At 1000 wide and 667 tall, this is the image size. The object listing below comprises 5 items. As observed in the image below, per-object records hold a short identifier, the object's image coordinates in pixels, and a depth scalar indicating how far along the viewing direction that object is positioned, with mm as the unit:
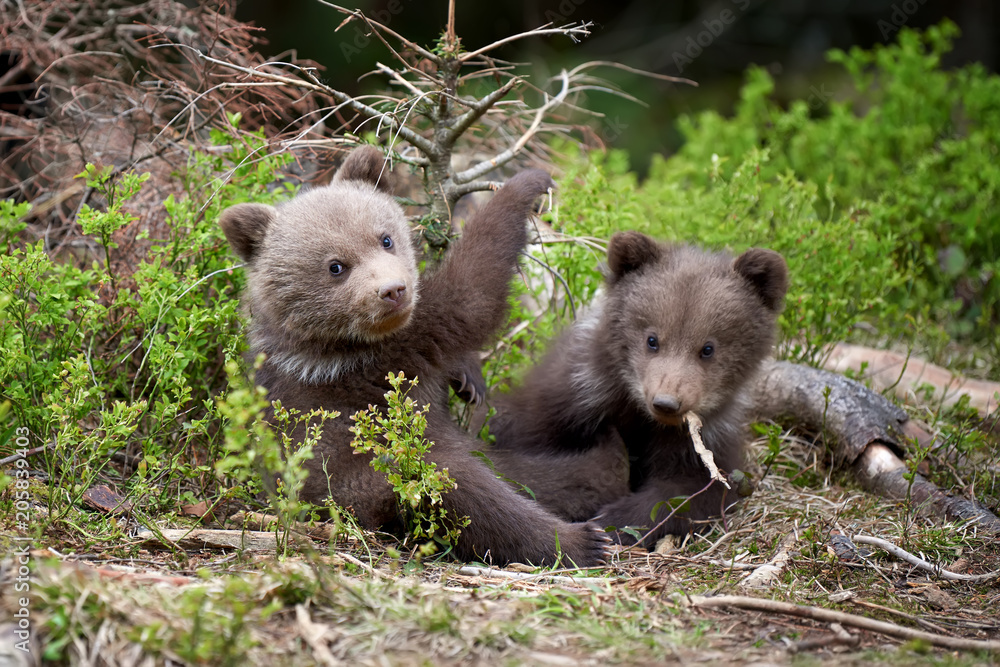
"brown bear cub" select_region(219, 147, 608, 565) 7906
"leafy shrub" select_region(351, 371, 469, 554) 6937
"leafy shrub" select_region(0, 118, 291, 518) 7656
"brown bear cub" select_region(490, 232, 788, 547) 8906
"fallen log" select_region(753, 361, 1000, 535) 9297
